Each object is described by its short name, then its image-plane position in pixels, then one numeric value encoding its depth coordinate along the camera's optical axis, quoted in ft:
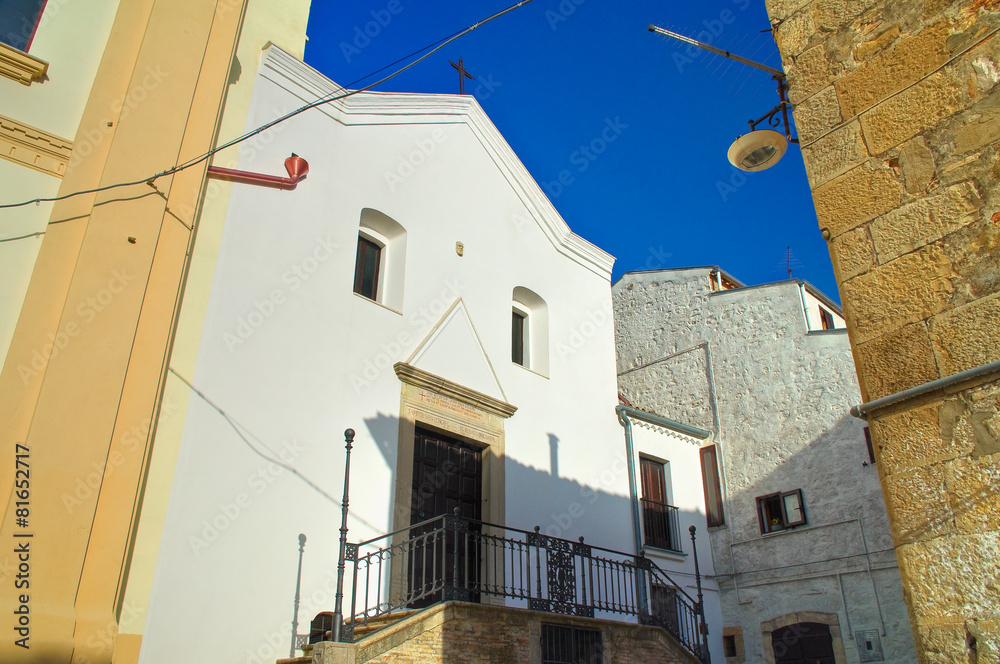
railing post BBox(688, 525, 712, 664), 35.48
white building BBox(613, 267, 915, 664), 41.27
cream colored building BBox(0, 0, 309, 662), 19.84
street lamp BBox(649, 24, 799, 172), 20.80
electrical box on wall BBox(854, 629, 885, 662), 39.42
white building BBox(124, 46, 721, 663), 24.57
